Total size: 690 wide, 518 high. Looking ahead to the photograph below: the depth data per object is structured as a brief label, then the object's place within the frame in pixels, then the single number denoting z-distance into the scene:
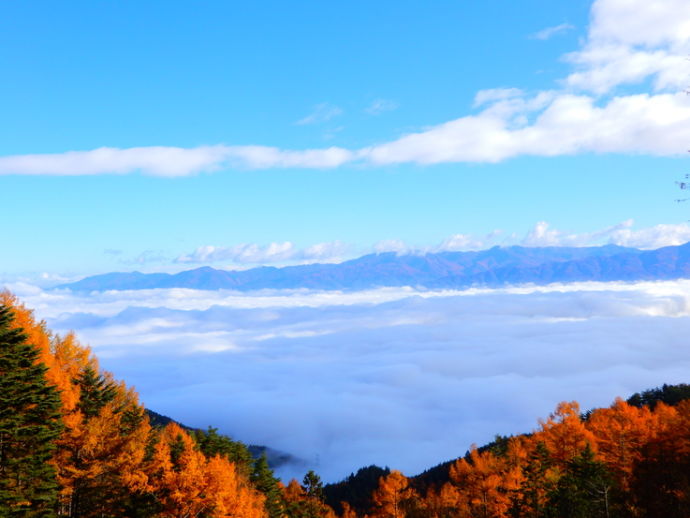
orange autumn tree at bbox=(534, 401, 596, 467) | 64.69
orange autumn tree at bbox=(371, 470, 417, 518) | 88.38
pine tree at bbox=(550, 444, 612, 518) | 45.16
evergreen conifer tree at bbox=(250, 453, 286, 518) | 65.88
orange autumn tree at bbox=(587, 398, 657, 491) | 58.38
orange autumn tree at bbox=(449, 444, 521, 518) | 65.62
